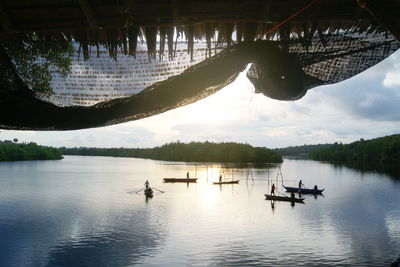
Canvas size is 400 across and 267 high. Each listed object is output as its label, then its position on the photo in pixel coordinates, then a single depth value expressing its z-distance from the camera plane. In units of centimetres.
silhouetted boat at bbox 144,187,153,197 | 2561
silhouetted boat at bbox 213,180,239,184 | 3478
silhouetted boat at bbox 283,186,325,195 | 2827
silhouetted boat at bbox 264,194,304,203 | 2362
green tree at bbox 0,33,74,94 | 242
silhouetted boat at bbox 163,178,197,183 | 3547
